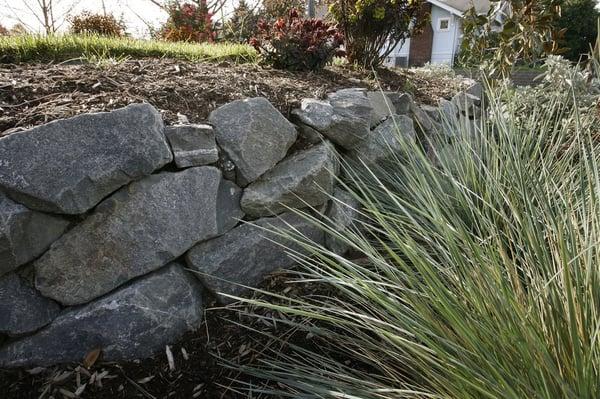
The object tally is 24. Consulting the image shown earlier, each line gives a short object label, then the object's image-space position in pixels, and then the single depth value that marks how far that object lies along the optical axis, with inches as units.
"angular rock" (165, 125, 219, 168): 61.9
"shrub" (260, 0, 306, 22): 339.0
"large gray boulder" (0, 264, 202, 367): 55.4
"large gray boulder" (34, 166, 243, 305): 54.7
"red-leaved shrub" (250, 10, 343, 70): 117.8
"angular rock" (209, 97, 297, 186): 68.0
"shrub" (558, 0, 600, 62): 561.9
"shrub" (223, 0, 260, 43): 290.9
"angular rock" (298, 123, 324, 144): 79.9
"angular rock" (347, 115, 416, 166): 89.4
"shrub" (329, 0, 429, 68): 145.7
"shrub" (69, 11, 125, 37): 225.6
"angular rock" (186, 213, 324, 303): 65.9
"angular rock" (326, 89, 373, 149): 82.0
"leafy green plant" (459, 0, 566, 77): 100.9
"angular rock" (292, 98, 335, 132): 79.6
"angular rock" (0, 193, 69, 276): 48.5
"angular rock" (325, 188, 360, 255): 81.2
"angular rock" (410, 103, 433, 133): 108.5
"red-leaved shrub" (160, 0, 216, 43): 262.2
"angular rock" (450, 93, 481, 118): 130.5
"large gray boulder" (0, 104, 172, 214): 48.6
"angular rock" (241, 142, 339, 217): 70.3
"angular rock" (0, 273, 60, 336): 52.3
